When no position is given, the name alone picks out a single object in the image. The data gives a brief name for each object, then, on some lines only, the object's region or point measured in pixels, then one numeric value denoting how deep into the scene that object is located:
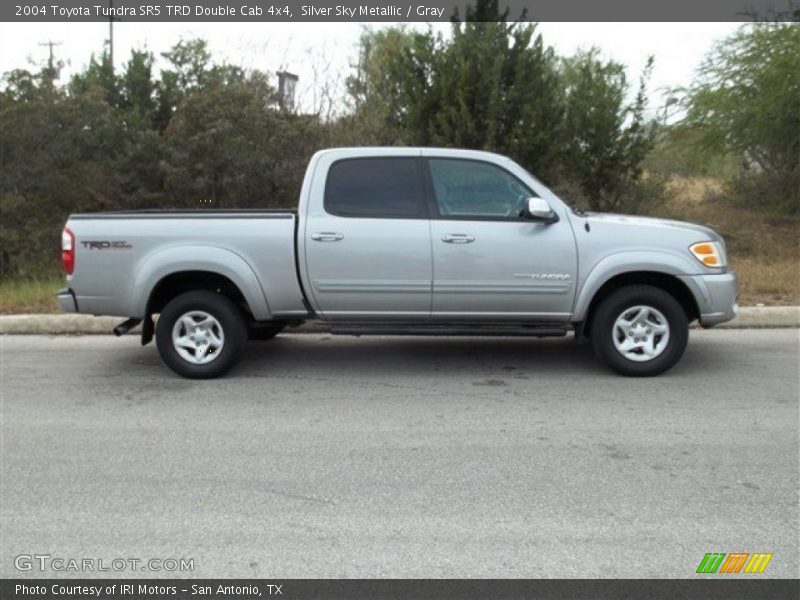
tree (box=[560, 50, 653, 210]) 14.48
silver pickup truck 6.72
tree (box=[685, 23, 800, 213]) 14.80
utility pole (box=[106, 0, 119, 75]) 22.12
